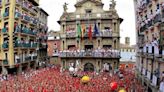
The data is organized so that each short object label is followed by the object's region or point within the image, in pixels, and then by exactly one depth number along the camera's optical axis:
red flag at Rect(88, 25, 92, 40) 41.23
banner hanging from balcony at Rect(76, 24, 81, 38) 40.87
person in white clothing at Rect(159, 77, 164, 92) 18.05
